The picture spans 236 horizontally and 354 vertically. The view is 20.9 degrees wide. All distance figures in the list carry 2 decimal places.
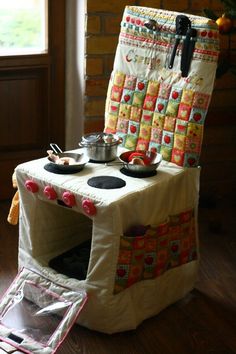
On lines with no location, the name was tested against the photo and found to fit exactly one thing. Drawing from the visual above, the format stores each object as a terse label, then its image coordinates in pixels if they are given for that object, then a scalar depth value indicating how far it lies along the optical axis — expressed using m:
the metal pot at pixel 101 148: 2.47
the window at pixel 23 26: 3.10
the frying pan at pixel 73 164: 2.38
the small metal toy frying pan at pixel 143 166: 2.37
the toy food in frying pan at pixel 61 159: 2.42
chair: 2.25
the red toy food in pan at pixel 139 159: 2.41
